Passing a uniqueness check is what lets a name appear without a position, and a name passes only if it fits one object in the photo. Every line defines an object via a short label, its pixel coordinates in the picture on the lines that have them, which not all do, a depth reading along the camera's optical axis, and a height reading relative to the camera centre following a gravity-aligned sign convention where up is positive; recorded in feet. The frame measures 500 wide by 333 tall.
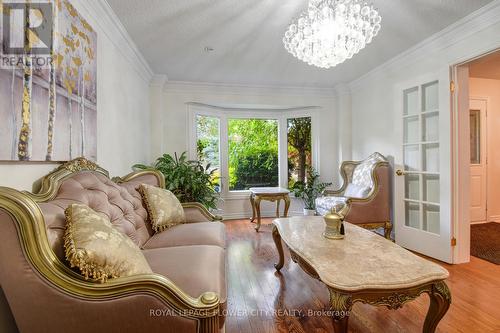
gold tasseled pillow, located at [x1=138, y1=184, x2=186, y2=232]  6.75 -1.14
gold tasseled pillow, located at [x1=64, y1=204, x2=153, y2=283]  2.94 -1.02
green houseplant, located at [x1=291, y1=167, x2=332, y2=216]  13.83 -1.39
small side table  12.69 -1.52
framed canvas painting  3.87 +1.44
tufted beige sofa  2.69 -1.48
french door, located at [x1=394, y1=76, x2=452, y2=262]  8.45 -0.12
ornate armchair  9.84 -1.38
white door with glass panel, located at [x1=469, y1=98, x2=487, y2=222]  13.29 +0.13
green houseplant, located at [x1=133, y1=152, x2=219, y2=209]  10.61 -0.58
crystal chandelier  5.80 +3.39
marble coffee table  3.78 -1.77
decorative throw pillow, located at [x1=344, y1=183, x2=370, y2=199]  10.51 -1.11
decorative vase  5.85 -1.43
